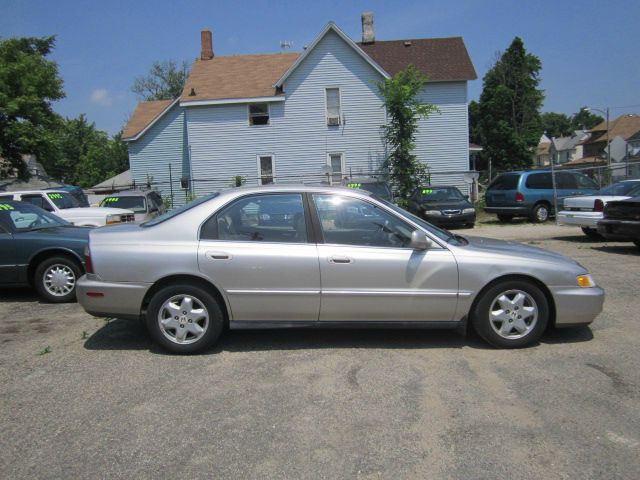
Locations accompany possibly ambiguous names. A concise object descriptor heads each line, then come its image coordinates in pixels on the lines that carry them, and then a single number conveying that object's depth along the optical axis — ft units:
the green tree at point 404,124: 77.46
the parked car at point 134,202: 49.60
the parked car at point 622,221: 33.24
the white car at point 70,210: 37.68
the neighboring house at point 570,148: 280.92
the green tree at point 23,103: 84.07
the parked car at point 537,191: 58.70
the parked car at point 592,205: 40.27
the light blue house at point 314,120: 84.07
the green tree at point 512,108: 160.66
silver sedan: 15.97
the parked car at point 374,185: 54.13
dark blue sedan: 23.65
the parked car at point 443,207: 58.03
